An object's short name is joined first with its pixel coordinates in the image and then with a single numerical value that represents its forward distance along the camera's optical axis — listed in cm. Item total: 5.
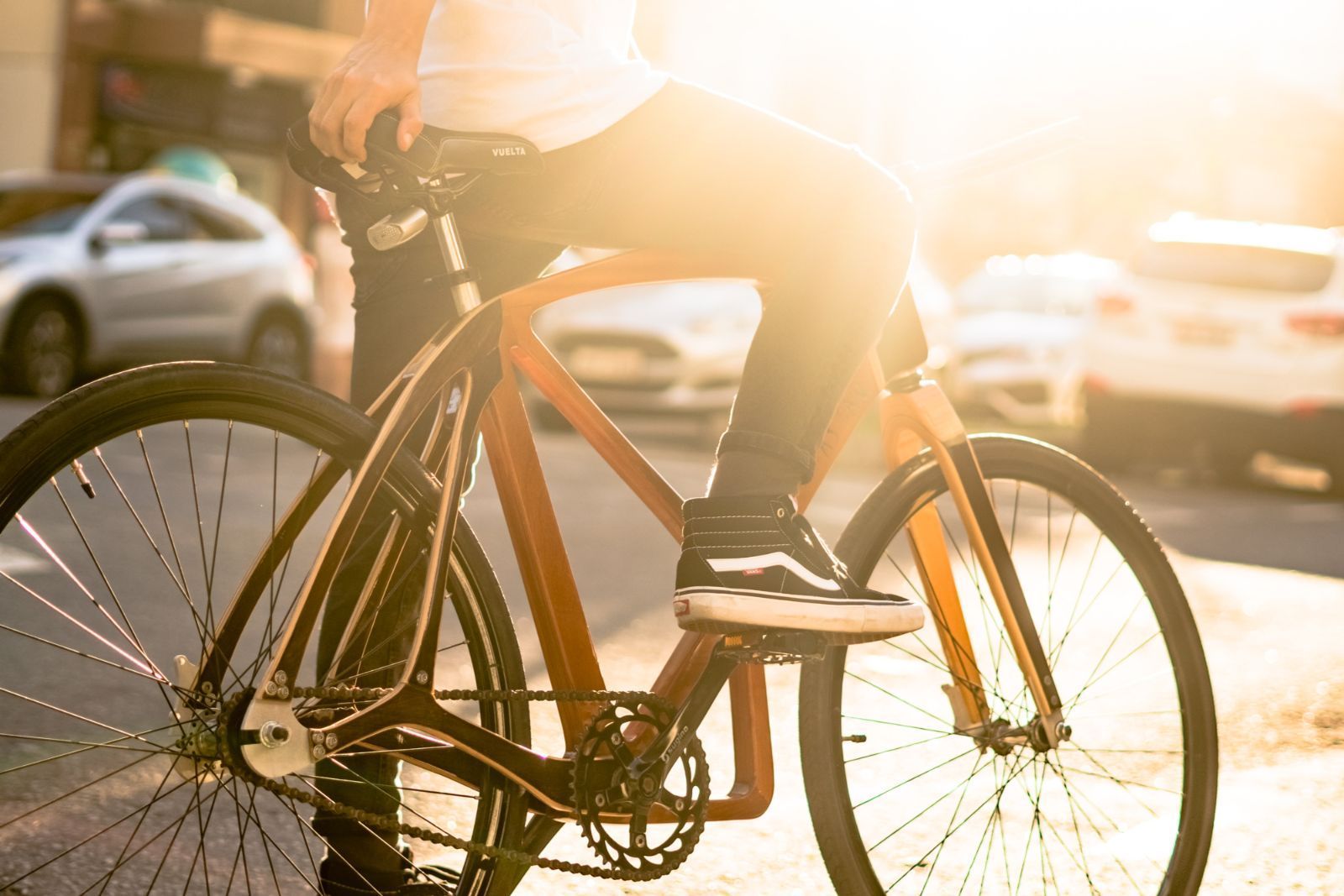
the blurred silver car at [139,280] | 1223
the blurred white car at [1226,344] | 1220
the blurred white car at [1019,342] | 1705
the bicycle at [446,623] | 215
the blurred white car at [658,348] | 1231
